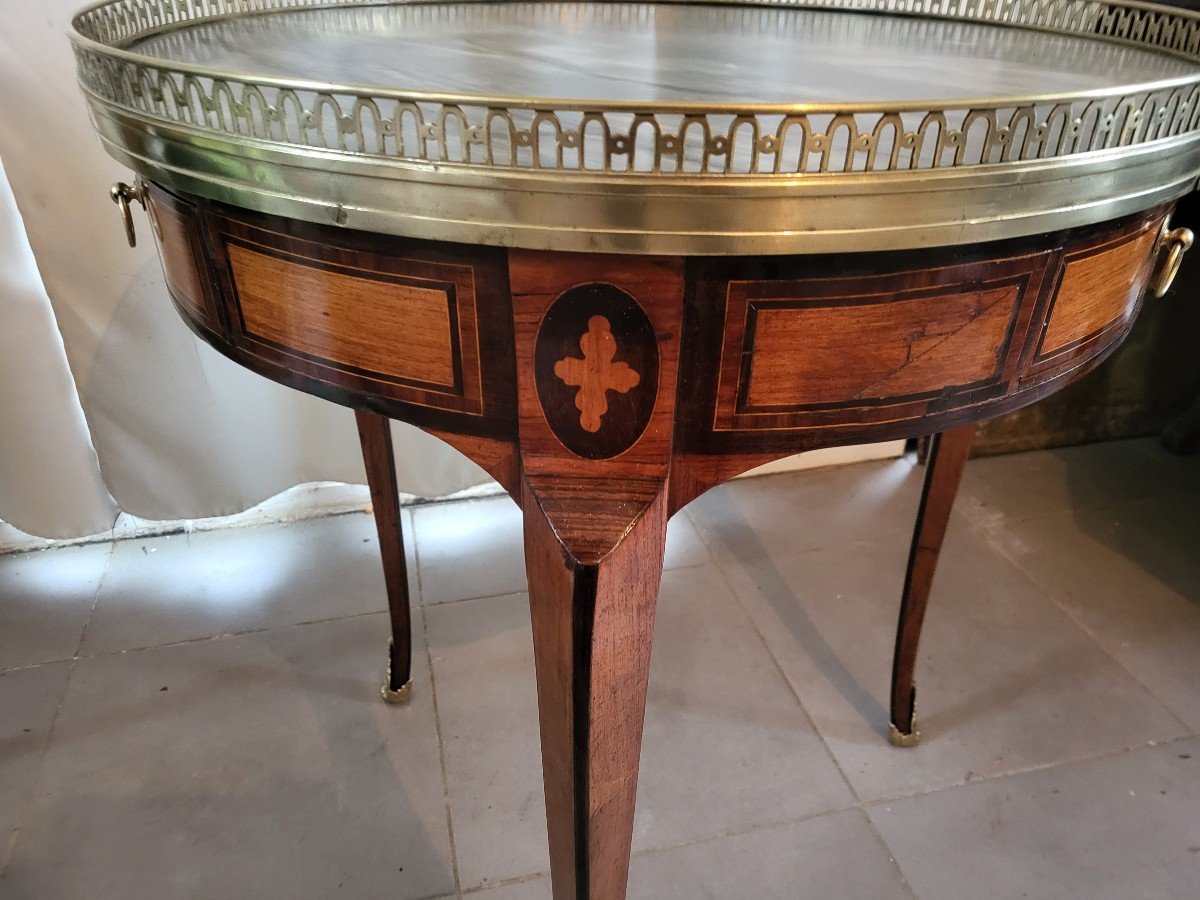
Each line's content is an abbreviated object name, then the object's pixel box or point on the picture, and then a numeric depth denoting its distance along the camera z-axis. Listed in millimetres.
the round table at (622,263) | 360
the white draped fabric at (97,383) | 1023
